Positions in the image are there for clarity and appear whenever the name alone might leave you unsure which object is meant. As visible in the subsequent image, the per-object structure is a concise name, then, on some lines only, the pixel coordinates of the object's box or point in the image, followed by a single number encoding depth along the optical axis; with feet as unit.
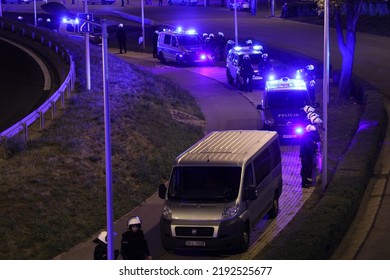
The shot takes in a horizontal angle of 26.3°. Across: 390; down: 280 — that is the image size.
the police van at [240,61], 120.26
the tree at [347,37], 100.58
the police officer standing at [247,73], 117.60
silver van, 50.72
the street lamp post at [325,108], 63.87
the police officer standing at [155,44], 160.09
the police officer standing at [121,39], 160.15
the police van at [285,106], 83.76
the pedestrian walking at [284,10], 228.84
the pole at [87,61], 92.95
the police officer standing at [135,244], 42.52
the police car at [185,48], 146.20
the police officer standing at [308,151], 66.59
